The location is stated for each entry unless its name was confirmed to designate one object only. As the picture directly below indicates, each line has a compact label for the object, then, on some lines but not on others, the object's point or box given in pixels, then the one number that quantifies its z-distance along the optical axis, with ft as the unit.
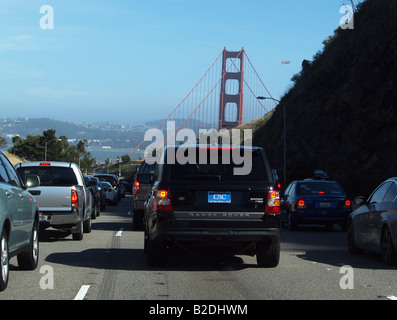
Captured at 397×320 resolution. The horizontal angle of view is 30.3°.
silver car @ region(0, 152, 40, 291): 29.45
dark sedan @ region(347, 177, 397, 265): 39.37
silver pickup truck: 50.57
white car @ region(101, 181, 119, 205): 122.95
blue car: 67.97
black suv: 35.17
